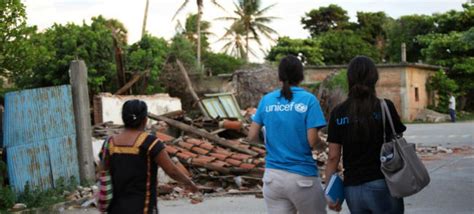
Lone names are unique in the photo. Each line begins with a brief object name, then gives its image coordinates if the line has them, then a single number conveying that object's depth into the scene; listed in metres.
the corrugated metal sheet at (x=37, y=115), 10.23
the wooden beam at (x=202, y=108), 17.15
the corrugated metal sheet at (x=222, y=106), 17.88
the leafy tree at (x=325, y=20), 63.69
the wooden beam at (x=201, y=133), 13.46
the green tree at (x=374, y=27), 62.06
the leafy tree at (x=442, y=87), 43.50
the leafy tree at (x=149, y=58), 28.73
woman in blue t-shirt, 4.54
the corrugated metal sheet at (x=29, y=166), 10.12
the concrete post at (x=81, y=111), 11.19
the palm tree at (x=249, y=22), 56.97
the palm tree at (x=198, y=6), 43.69
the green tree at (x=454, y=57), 44.16
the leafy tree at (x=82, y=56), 26.56
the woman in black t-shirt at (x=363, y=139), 4.25
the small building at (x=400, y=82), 40.53
